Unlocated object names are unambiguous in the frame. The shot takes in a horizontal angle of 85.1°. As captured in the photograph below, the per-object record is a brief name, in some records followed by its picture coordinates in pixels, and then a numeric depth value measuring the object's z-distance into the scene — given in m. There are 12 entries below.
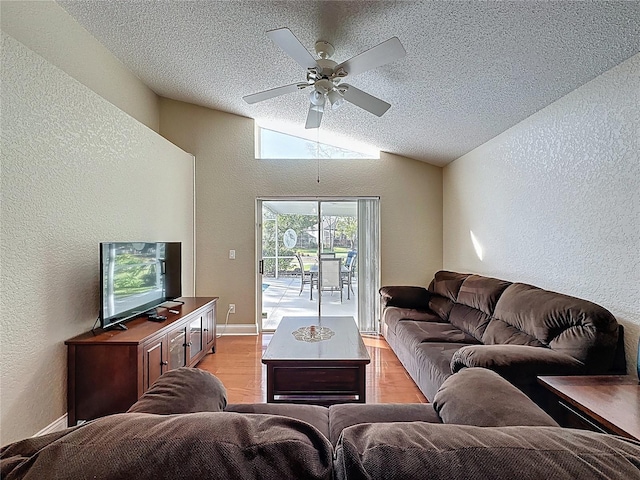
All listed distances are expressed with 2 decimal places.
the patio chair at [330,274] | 5.21
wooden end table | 1.44
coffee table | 2.56
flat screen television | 2.67
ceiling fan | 2.08
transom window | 5.11
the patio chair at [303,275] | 5.30
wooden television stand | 2.47
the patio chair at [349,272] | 5.22
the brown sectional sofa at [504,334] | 2.04
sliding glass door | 5.17
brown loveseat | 0.62
